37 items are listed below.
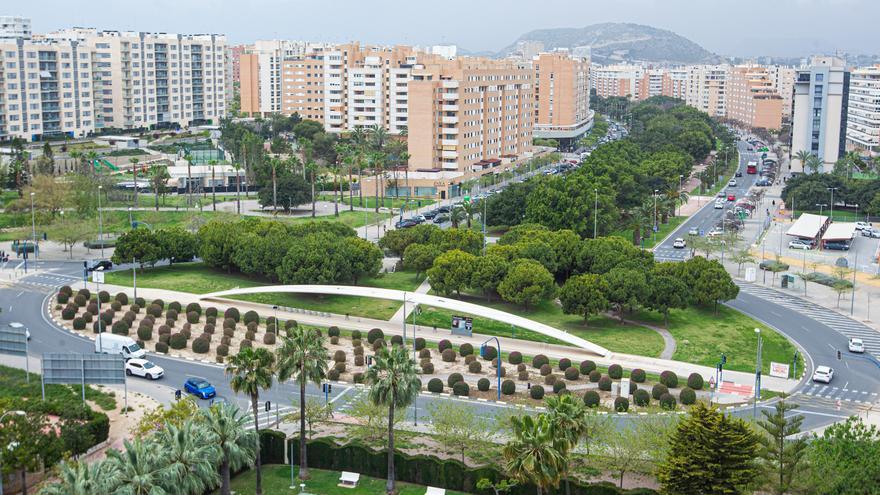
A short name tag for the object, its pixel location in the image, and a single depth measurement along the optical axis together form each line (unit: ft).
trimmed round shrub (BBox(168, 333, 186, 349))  225.35
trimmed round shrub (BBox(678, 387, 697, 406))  192.65
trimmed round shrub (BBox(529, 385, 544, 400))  195.93
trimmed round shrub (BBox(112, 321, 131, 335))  233.55
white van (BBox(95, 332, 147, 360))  216.33
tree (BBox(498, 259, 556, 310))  250.57
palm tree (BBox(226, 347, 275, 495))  148.05
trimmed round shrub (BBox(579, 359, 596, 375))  209.05
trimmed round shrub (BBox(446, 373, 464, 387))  201.26
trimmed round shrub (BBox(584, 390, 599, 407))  189.82
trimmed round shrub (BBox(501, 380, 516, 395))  197.67
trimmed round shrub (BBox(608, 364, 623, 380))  205.57
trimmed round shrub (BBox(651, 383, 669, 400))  194.29
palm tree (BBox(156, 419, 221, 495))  128.16
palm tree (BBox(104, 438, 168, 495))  122.83
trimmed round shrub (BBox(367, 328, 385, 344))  231.71
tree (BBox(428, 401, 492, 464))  160.35
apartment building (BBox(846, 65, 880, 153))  586.86
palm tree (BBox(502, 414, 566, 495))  124.06
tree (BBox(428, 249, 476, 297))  259.39
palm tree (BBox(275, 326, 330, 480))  151.43
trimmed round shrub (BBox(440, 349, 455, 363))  219.00
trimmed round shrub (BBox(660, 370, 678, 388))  202.39
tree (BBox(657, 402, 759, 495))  134.41
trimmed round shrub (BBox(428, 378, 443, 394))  198.39
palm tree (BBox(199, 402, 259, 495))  136.36
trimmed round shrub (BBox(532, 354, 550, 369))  215.10
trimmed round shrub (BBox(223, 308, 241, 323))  246.88
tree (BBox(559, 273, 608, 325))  239.50
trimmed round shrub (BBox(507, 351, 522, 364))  218.38
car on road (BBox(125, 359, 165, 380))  203.82
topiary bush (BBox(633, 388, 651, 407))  189.88
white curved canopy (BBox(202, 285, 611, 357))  223.10
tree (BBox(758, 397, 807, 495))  136.26
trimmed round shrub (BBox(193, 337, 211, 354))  222.89
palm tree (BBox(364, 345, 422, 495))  146.92
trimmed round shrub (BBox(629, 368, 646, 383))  202.91
